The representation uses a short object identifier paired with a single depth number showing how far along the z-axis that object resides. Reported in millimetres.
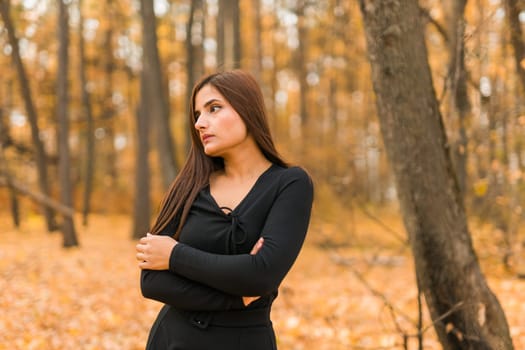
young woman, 2152
